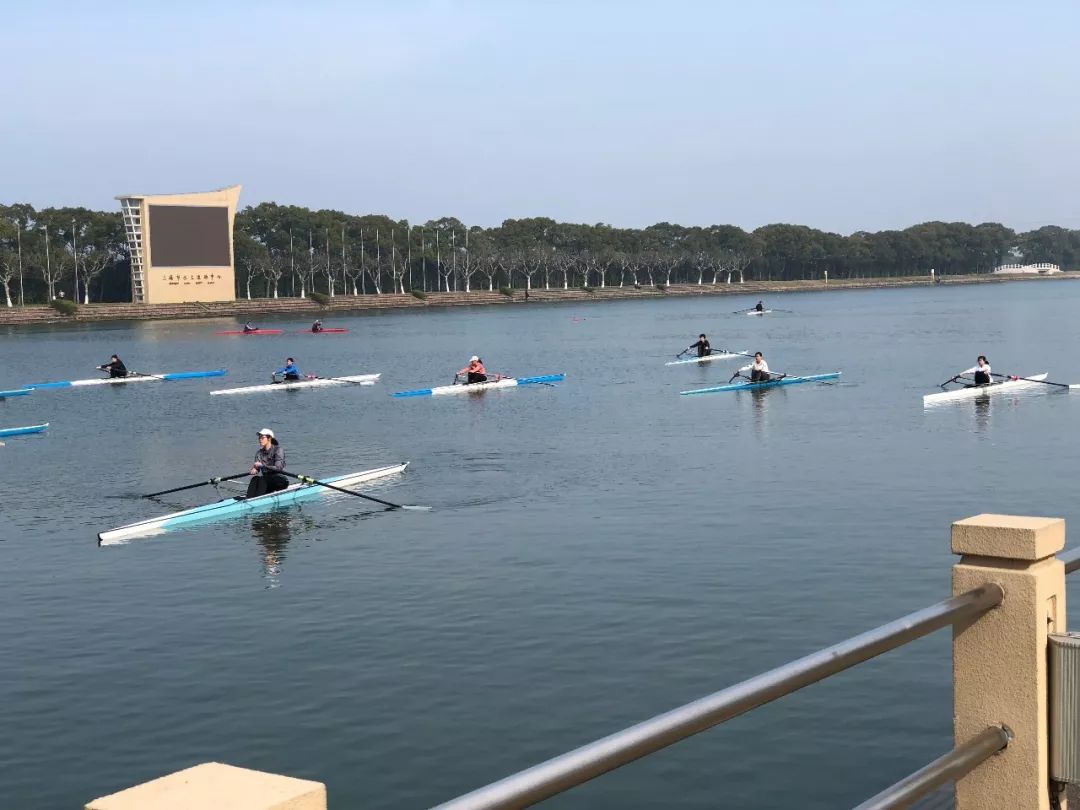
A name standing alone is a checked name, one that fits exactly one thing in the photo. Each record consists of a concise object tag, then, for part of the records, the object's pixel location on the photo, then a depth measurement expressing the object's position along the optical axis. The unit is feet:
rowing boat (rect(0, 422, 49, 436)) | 134.97
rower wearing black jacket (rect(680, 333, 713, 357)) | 209.87
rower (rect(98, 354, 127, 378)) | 193.98
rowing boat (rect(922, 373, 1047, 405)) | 147.74
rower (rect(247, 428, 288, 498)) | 84.99
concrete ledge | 8.59
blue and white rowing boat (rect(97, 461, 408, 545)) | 78.38
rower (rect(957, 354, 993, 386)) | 151.74
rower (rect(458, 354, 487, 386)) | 171.01
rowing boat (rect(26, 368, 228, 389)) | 190.08
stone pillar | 15.33
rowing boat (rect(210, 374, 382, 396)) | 180.24
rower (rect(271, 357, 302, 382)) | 184.55
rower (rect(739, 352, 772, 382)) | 164.04
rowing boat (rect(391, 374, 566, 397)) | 169.27
